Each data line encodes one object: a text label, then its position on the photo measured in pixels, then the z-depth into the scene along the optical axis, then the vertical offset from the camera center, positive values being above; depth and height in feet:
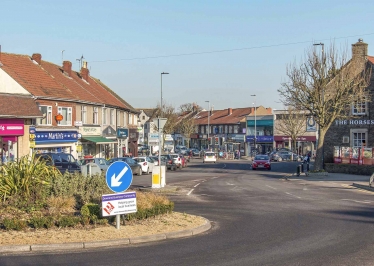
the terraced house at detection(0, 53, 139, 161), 117.39 +8.53
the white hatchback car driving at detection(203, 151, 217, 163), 219.00 -6.68
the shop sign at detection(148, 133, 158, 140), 92.28 +0.96
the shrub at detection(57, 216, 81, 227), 40.52 -6.14
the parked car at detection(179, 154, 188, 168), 172.34 -6.69
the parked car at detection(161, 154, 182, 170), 157.77 -5.98
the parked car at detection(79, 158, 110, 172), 105.47 -4.14
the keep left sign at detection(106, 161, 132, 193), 40.14 -2.68
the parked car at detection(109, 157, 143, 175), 127.13 -5.78
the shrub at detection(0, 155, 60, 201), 48.29 -3.56
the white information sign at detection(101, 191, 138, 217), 40.14 -4.79
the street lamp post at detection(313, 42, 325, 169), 121.24 +18.53
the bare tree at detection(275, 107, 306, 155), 248.93 +8.02
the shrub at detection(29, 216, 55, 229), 40.14 -6.10
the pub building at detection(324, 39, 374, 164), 138.82 +2.75
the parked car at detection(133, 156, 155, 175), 133.39 -5.60
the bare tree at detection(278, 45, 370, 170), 124.06 +11.92
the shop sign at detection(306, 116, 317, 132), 223.71 +6.41
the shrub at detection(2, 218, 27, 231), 39.52 -6.16
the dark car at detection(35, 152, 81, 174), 88.43 -3.39
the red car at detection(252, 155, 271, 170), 162.91 -6.98
